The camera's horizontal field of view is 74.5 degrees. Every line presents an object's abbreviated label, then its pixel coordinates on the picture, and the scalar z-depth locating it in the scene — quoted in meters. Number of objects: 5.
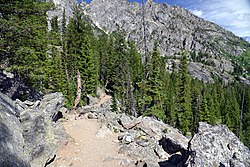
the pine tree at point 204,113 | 28.15
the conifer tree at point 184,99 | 27.83
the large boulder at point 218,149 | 5.95
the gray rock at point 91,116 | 13.63
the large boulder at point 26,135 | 5.12
